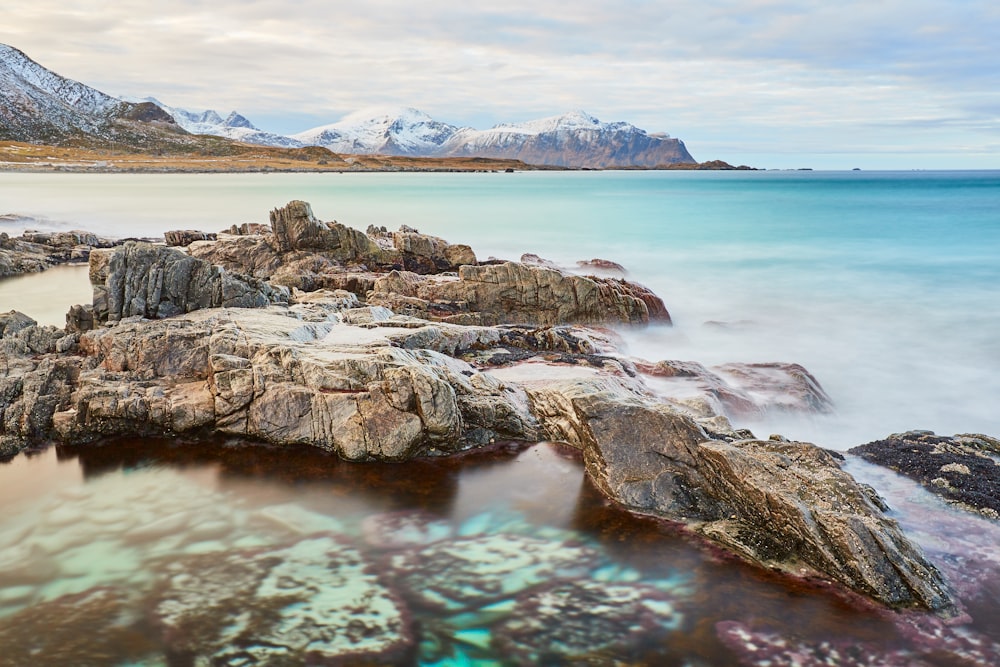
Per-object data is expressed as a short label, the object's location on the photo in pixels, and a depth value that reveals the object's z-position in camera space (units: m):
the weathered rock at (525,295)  23.00
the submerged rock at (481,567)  8.38
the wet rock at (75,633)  7.26
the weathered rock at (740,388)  15.20
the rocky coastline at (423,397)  9.12
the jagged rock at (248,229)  39.19
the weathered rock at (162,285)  16.42
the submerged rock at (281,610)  7.36
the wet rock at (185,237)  37.66
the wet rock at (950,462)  10.15
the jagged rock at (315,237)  28.55
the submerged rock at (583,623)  7.38
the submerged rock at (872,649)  7.15
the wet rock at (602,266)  34.25
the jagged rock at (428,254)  29.06
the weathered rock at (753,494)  8.30
